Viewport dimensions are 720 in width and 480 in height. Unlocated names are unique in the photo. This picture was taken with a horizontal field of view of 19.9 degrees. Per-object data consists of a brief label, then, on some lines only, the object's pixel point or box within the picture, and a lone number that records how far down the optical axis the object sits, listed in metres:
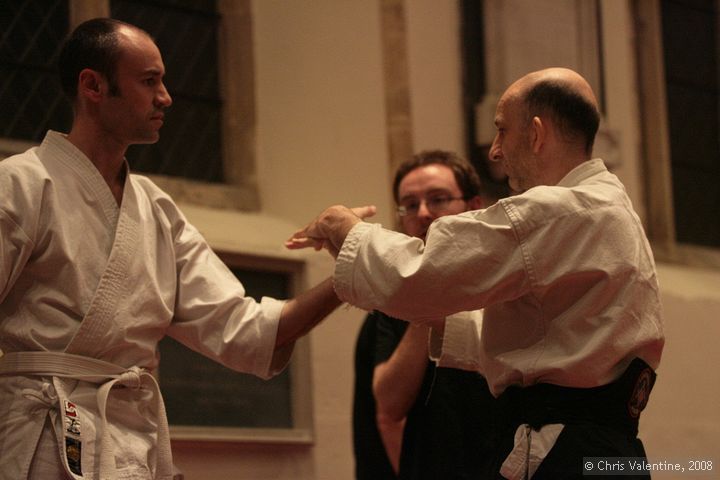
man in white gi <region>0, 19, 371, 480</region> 4.88
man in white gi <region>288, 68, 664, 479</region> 4.54
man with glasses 5.84
